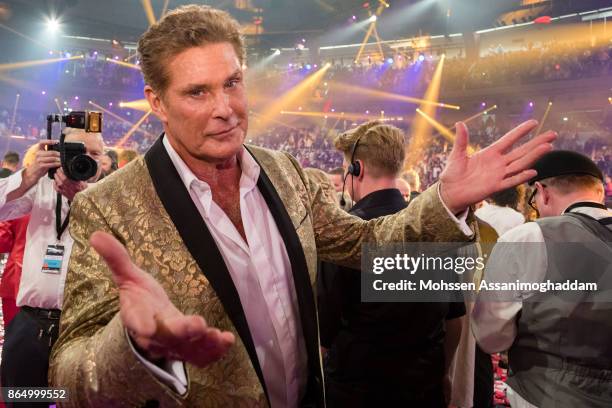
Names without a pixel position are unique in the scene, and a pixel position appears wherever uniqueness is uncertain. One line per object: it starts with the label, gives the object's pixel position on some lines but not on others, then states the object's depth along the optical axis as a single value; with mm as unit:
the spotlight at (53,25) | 19858
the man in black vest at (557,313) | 1719
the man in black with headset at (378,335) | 1997
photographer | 2104
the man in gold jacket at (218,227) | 1064
